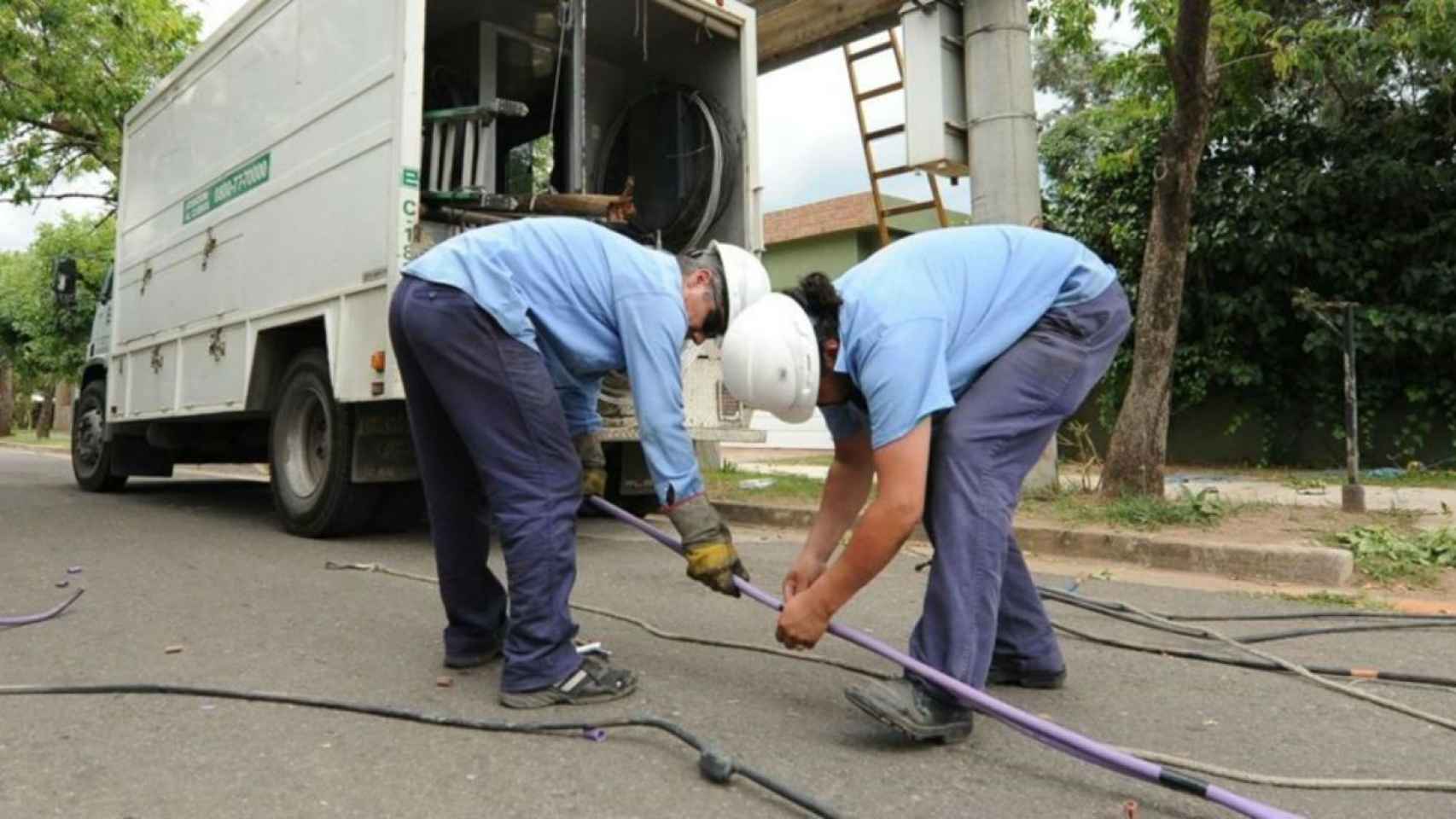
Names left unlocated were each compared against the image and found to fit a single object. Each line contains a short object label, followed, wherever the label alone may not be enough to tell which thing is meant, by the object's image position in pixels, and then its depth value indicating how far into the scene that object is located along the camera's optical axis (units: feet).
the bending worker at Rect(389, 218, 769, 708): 8.85
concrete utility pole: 23.26
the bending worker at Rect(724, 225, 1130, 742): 7.77
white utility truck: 18.07
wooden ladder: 27.55
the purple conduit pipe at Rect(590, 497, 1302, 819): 6.60
